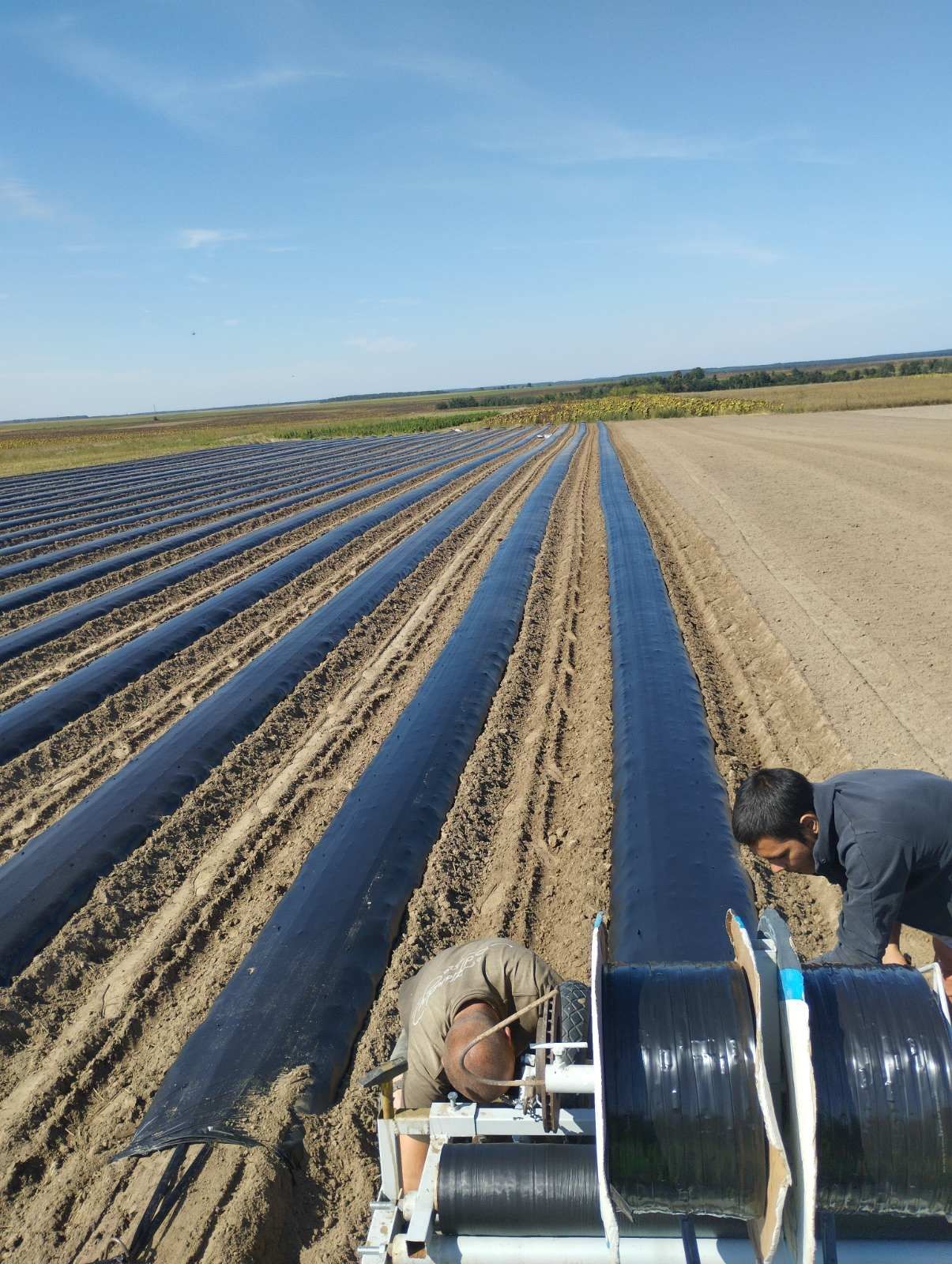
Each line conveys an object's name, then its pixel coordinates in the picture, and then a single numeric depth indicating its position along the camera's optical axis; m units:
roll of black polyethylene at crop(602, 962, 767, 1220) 2.05
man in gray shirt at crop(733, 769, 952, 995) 2.83
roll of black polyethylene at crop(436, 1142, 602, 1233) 2.19
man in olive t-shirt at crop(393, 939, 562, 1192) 2.61
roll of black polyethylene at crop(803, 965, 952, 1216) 2.01
